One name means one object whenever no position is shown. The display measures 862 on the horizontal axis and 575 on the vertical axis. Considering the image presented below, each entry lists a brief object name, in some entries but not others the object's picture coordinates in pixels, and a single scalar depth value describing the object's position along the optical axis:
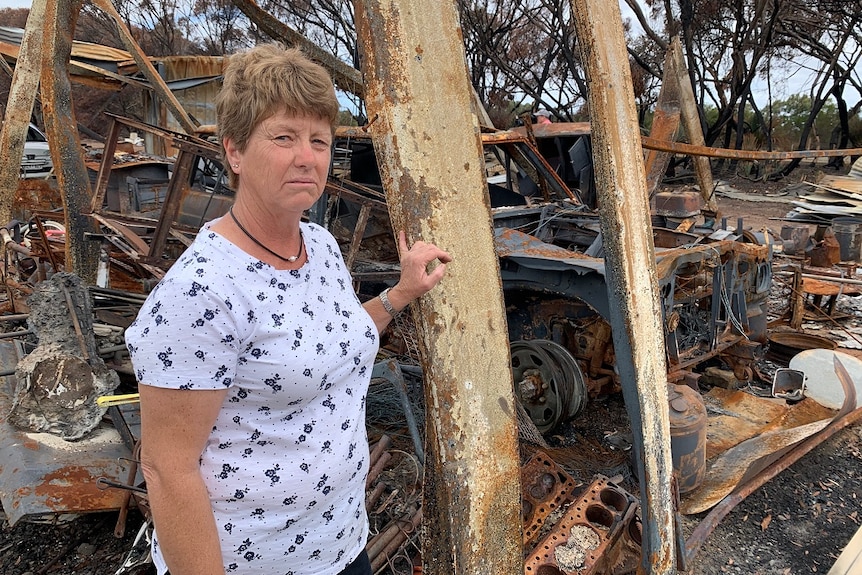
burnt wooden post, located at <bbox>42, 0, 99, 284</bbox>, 5.13
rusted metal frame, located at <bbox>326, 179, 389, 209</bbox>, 4.23
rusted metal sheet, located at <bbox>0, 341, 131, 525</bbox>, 2.79
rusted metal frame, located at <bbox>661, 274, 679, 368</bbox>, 4.02
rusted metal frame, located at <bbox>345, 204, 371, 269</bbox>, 4.28
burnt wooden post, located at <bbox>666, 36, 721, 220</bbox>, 8.70
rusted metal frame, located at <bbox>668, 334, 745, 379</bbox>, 4.23
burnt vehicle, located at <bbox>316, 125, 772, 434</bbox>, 4.09
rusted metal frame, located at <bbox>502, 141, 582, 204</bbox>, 5.77
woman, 1.10
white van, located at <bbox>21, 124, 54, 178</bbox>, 11.39
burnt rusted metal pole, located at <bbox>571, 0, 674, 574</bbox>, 2.08
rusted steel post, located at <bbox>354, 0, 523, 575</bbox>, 1.49
